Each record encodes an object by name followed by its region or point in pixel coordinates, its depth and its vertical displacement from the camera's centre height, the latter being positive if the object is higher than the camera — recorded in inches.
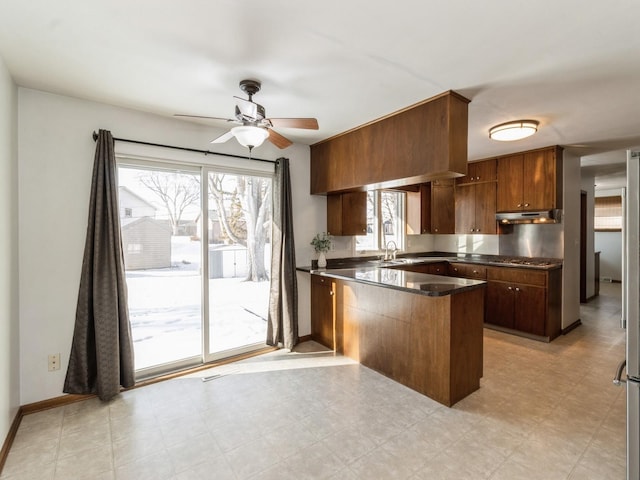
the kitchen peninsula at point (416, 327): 102.4 -33.8
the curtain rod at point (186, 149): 112.3 +35.3
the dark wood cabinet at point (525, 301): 158.6 -35.0
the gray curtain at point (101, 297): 103.8 -19.4
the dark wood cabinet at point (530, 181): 164.4 +29.1
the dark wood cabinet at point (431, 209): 215.0 +18.2
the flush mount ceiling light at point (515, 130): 123.4 +41.1
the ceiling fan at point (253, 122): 87.3 +33.0
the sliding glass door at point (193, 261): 122.4 -10.0
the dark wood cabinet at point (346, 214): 165.8 +11.8
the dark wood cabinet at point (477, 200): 191.2 +21.7
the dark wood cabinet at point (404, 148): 100.5 +31.9
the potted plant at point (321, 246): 162.7 -5.1
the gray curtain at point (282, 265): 147.7 -13.3
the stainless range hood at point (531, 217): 165.4 +9.4
